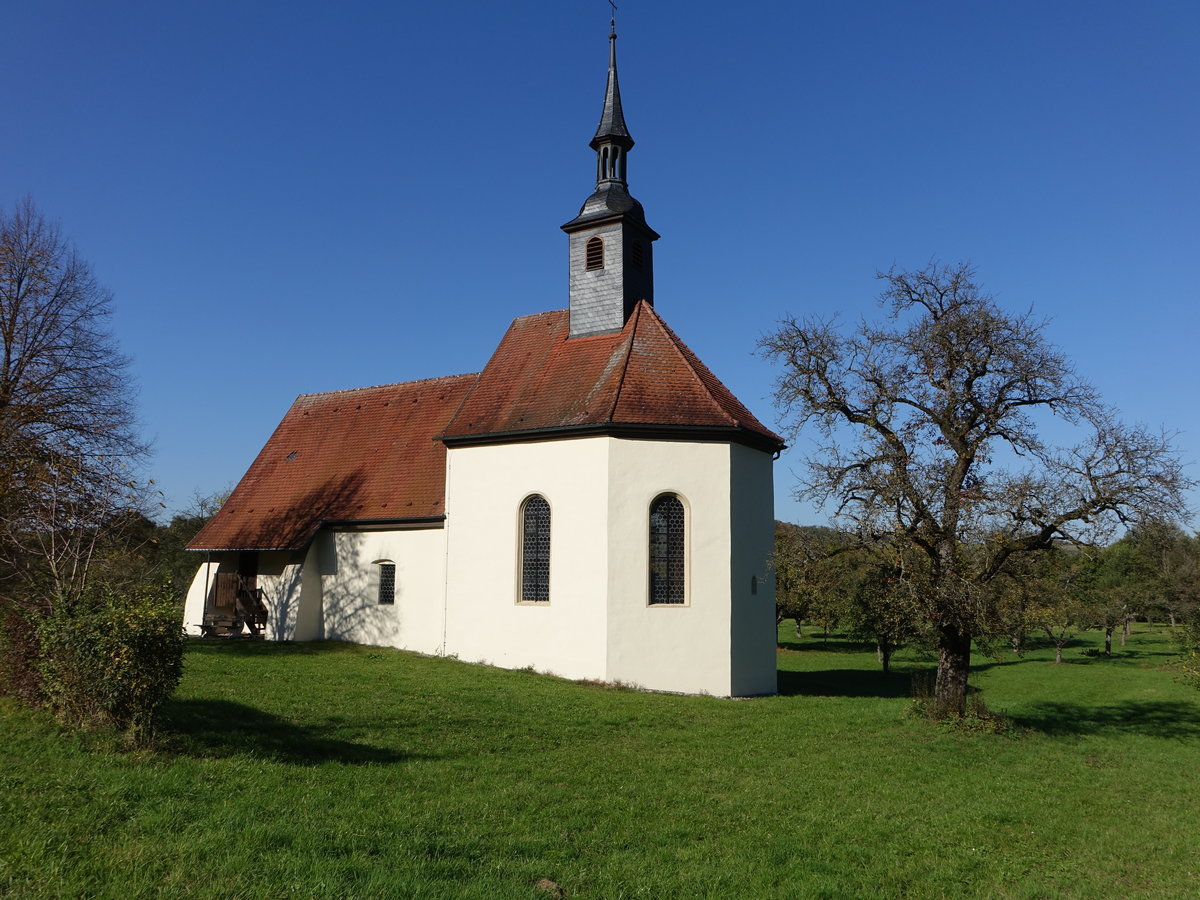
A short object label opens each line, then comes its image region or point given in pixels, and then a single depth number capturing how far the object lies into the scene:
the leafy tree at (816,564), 15.28
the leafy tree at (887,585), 14.20
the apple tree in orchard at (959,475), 14.23
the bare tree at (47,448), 10.95
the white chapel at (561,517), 17.52
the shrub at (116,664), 8.02
